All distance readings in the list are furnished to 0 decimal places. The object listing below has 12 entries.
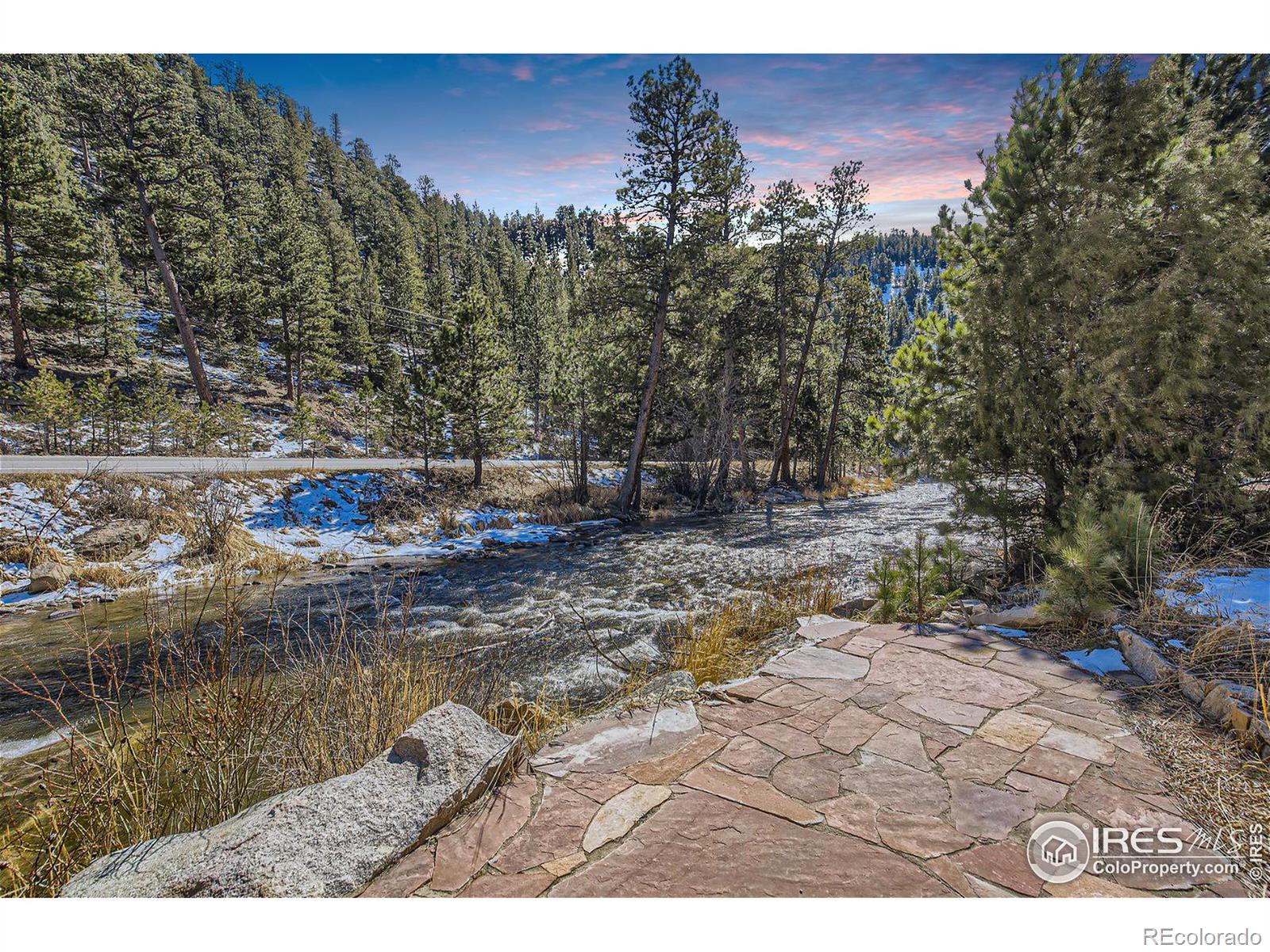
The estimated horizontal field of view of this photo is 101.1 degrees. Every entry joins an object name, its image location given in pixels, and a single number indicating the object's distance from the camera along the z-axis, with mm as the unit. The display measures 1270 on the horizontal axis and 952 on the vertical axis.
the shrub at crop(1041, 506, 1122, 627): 3791
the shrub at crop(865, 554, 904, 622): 4762
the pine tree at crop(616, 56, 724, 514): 12531
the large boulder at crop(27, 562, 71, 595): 7789
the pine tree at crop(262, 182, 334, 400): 29609
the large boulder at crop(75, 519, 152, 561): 8875
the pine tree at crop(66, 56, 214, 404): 15514
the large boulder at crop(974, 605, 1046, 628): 4254
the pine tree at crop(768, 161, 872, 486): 18266
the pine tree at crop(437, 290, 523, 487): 16094
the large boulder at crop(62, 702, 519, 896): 1690
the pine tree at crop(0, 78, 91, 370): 17438
